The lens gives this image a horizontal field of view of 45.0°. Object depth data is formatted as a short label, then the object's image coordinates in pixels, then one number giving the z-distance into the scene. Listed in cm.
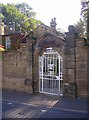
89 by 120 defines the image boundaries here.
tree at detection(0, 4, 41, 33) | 2040
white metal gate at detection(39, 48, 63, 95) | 667
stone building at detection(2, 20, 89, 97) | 620
